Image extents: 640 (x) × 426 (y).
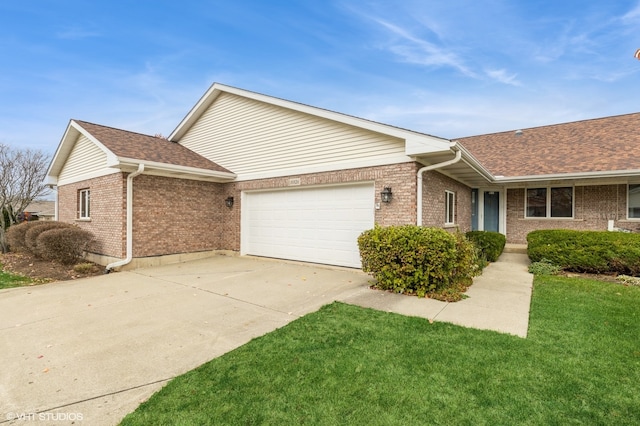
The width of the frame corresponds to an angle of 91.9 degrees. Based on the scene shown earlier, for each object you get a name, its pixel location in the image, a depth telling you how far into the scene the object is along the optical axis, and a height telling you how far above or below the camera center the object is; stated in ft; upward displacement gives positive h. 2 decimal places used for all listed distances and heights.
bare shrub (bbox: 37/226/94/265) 29.14 -2.97
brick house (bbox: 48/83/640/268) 26.23 +3.25
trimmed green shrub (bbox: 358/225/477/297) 19.48 -2.93
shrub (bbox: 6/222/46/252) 36.22 -2.67
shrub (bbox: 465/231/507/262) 32.42 -3.19
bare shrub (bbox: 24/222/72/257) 32.45 -2.08
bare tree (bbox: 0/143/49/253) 50.00 +5.78
